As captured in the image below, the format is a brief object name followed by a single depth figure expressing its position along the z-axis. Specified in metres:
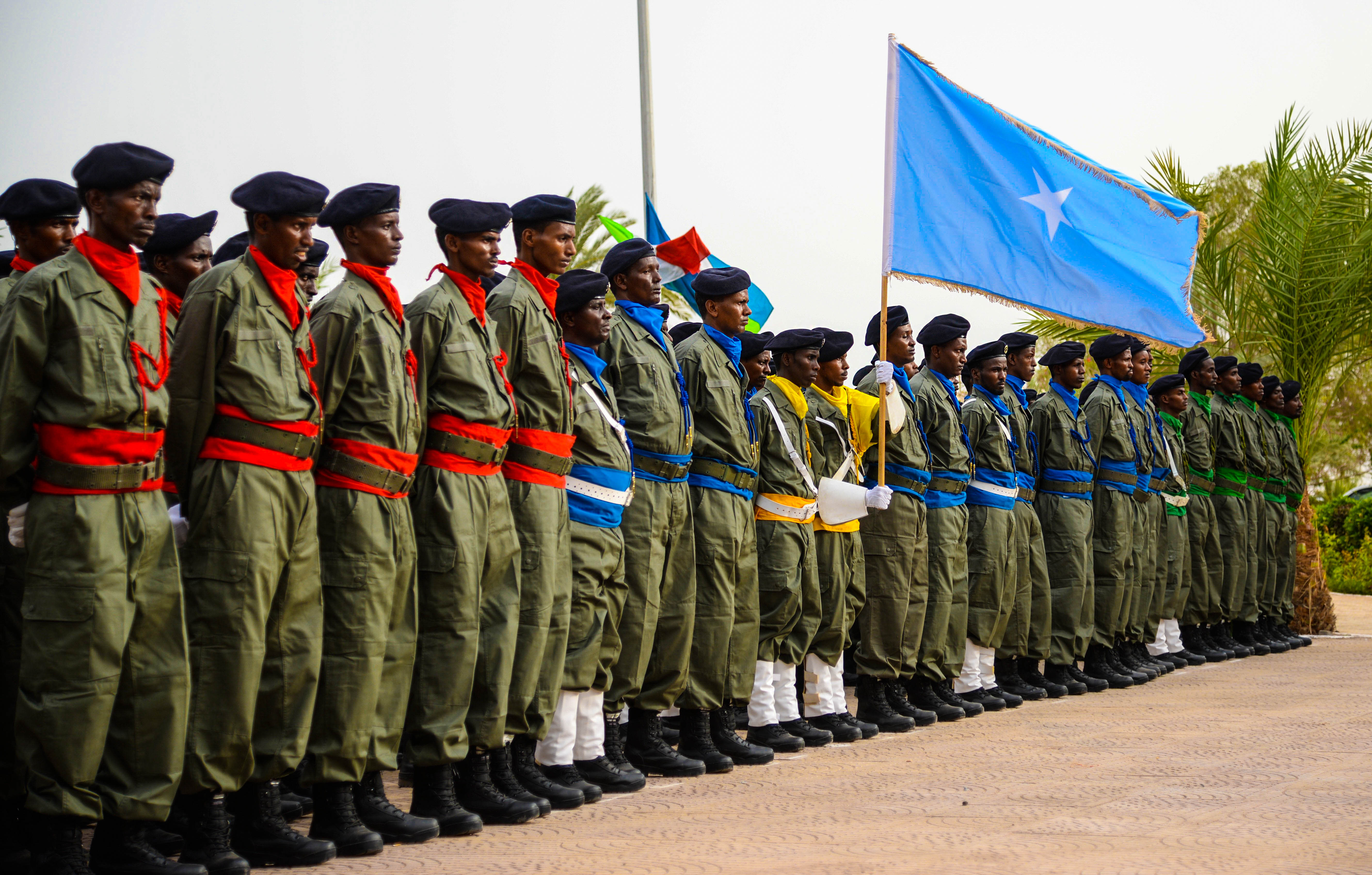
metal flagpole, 13.91
